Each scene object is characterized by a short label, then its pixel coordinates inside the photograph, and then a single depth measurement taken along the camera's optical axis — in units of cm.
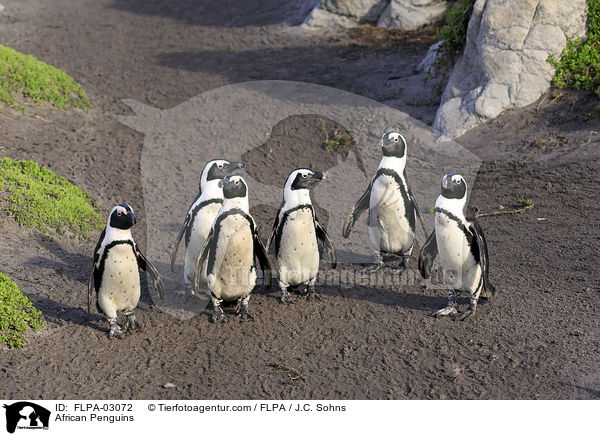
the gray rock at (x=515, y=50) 928
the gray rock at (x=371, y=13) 1379
